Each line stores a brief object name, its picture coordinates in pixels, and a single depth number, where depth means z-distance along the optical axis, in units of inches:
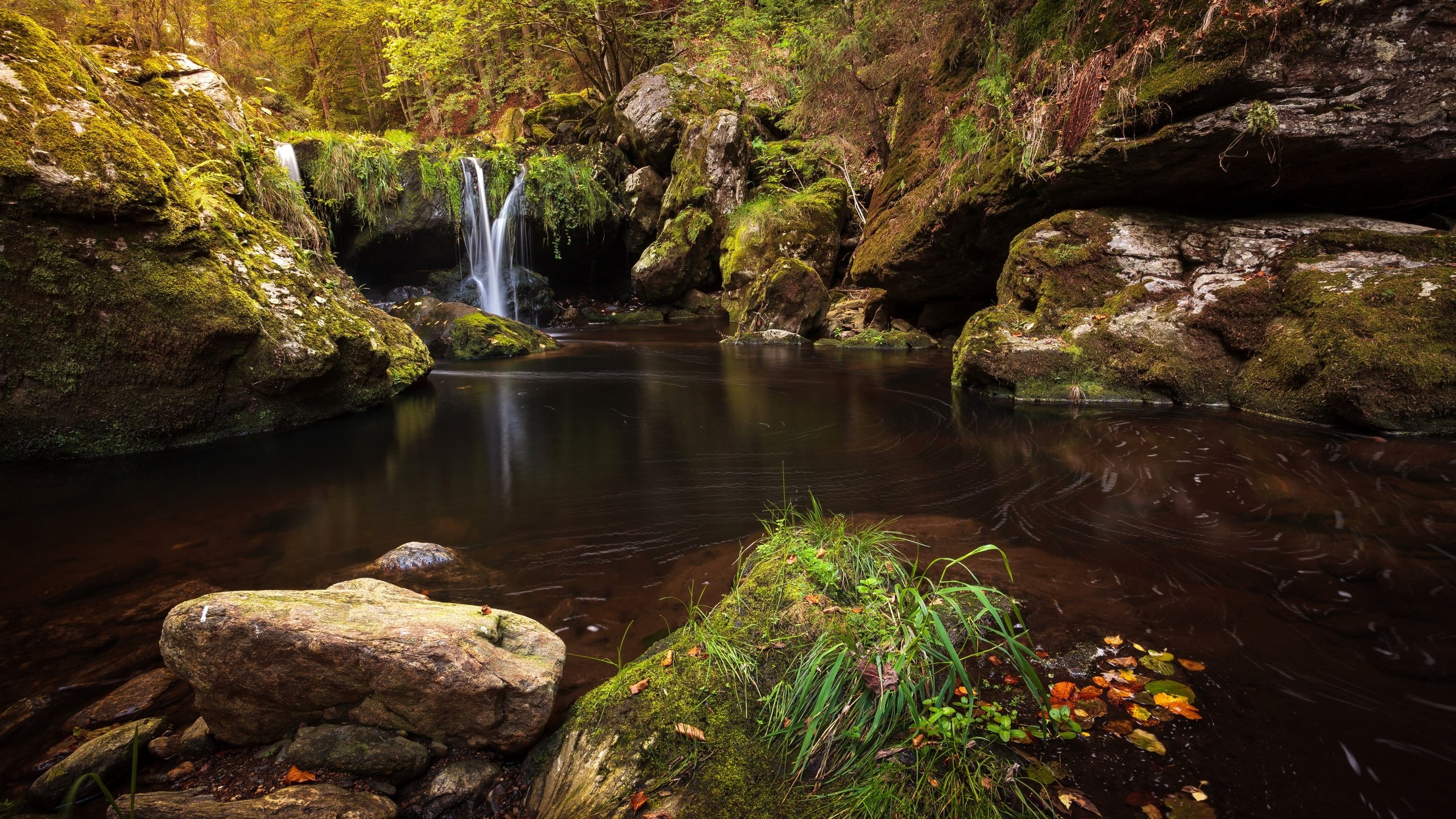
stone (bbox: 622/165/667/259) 789.9
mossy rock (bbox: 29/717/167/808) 76.6
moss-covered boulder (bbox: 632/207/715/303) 730.8
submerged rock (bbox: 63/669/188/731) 91.7
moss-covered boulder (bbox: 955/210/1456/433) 211.8
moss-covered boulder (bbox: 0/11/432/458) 214.2
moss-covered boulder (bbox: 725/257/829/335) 560.7
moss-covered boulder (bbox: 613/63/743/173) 770.2
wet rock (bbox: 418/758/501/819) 76.3
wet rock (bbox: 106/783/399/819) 68.6
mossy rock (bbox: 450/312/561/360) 505.0
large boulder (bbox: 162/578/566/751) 79.2
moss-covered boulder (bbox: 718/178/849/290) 634.2
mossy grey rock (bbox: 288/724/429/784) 77.4
